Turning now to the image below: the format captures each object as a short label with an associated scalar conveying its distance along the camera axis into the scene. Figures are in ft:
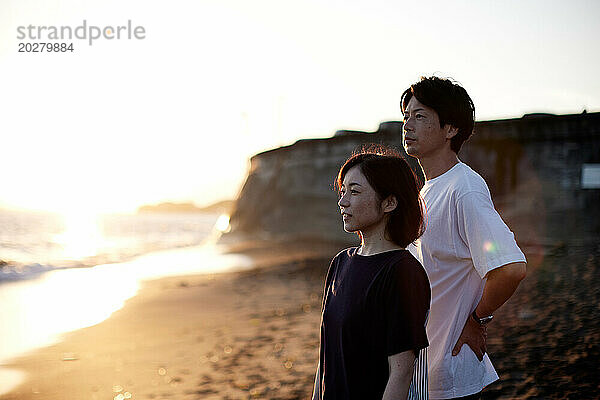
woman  5.91
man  6.48
